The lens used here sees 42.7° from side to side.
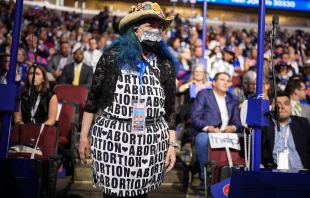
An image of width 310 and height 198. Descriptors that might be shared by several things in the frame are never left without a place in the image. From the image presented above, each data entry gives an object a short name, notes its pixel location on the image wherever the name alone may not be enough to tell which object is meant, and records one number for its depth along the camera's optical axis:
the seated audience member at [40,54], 8.16
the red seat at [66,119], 5.24
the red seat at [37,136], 4.07
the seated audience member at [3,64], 5.84
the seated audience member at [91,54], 8.89
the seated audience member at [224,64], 8.17
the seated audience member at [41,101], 4.87
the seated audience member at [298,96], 5.30
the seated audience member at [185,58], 7.76
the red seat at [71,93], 6.33
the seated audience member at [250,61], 9.80
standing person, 2.29
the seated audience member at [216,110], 5.01
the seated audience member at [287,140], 4.10
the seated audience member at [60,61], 8.23
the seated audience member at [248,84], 5.85
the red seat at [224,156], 4.41
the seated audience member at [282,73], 8.04
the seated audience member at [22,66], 6.63
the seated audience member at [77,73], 7.39
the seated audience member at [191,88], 6.19
